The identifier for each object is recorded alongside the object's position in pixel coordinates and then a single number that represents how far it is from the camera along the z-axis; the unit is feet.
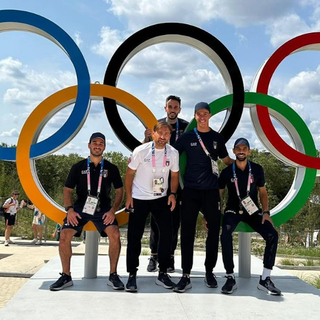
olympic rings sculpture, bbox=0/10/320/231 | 17.11
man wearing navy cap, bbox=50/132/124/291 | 14.90
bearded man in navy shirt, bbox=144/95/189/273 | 16.85
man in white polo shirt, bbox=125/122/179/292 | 14.71
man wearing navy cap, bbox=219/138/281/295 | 15.05
